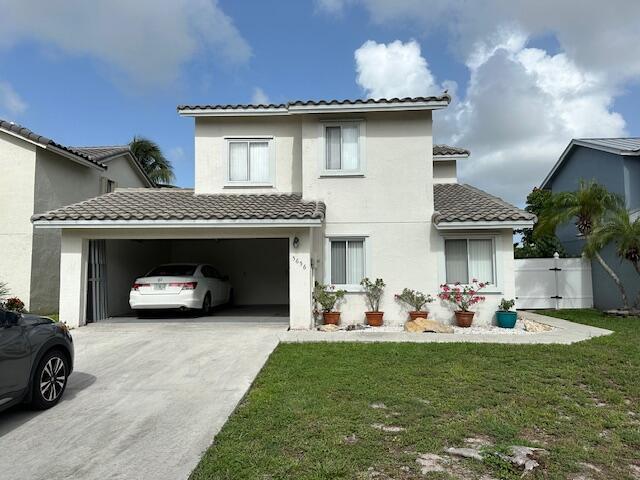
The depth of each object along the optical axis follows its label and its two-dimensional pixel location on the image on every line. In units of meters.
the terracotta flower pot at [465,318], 10.62
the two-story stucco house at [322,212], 10.27
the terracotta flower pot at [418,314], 10.92
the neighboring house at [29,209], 13.18
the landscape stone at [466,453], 3.75
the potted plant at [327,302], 10.76
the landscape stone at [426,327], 9.97
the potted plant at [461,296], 10.83
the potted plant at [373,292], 11.14
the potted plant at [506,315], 10.63
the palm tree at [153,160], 28.45
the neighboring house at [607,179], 14.53
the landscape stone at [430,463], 3.54
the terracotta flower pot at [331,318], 10.73
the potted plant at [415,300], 10.95
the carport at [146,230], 10.03
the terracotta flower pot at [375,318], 10.86
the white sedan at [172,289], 11.19
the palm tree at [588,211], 13.30
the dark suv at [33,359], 4.35
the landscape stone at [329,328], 10.23
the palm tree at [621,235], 12.47
